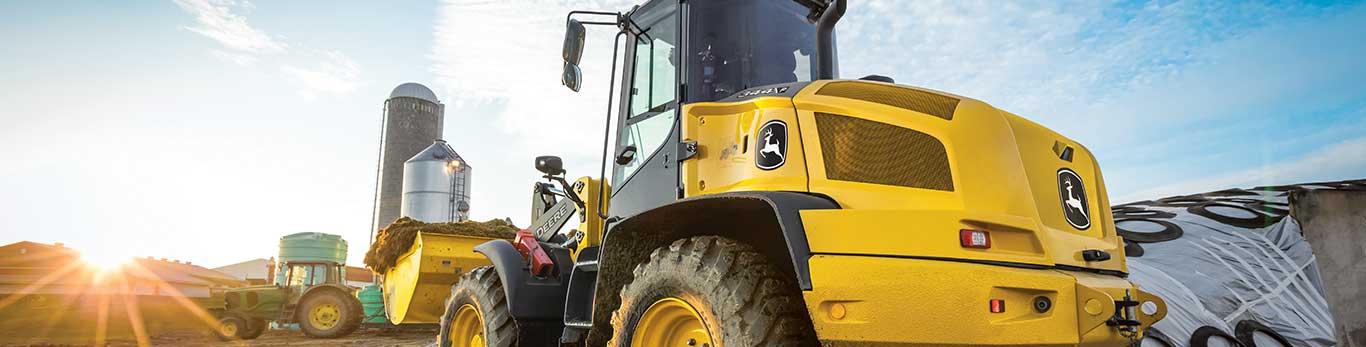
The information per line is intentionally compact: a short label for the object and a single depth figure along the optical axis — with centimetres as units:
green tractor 1581
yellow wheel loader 292
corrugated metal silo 2025
